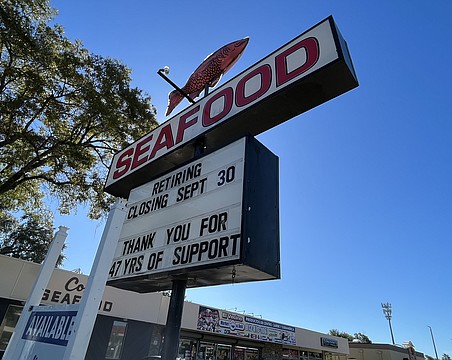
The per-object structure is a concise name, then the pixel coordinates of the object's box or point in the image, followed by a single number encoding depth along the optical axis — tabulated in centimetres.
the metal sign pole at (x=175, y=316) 372
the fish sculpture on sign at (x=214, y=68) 607
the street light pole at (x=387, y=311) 5848
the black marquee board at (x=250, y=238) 308
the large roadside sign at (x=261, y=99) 373
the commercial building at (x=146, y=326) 1343
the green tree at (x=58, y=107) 1074
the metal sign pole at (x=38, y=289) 279
